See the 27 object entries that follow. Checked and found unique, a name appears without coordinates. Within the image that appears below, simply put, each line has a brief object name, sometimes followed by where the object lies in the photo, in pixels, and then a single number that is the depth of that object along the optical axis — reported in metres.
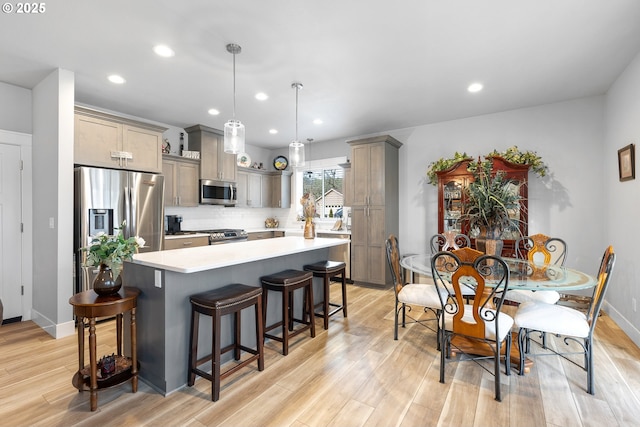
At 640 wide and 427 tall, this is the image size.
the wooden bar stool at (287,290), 2.67
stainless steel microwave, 5.25
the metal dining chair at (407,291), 2.71
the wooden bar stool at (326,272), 3.29
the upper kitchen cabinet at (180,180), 4.80
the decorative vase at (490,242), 2.66
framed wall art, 2.93
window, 6.34
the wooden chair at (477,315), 2.03
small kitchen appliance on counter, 5.07
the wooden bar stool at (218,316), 2.04
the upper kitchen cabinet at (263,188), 6.12
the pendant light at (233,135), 2.72
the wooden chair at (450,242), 3.40
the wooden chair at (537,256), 2.79
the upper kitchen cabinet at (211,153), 5.23
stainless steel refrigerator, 3.34
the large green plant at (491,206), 2.66
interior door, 3.46
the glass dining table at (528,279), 2.11
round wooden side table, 1.90
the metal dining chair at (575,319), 2.07
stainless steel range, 4.95
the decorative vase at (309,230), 3.64
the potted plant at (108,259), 1.98
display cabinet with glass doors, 4.13
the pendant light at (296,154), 3.43
